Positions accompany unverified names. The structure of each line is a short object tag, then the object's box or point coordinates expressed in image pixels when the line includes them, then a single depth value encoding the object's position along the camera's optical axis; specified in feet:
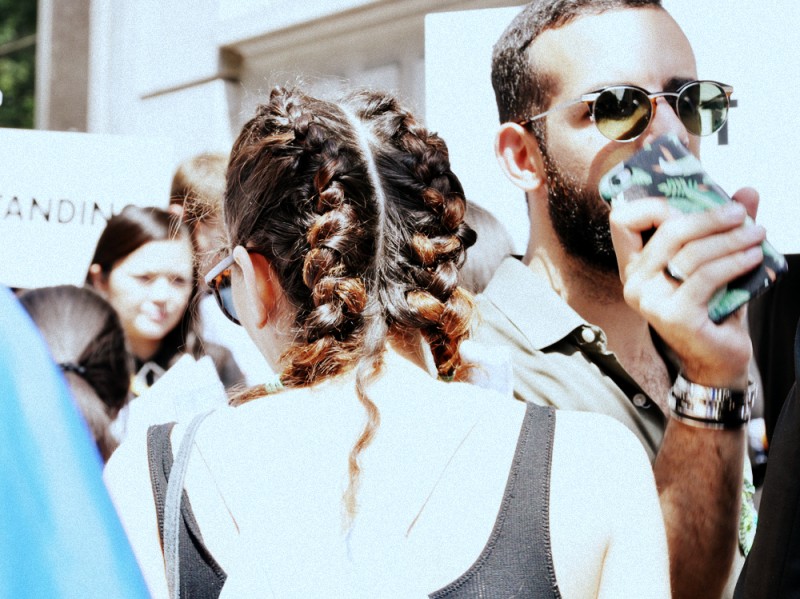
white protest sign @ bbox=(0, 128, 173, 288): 7.88
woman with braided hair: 3.40
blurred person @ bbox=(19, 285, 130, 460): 8.26
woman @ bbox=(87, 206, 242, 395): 8.29
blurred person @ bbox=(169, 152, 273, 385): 7.46
